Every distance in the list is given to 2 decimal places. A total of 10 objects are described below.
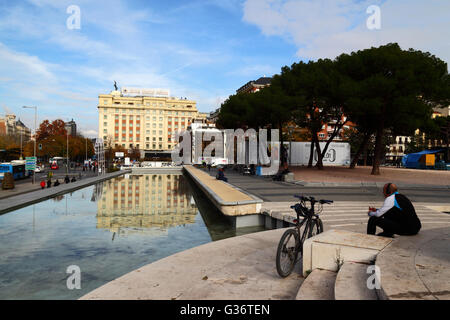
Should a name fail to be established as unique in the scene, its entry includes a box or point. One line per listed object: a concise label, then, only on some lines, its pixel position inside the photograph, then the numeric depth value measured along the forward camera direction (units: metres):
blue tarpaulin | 51.81
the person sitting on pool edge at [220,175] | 25.70
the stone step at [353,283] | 3.75
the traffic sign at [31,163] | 28.31
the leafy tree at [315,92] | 31.28
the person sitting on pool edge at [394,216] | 5.71
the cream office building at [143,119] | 122.81
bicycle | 5.01
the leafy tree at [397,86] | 25.92
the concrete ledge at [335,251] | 4.88
